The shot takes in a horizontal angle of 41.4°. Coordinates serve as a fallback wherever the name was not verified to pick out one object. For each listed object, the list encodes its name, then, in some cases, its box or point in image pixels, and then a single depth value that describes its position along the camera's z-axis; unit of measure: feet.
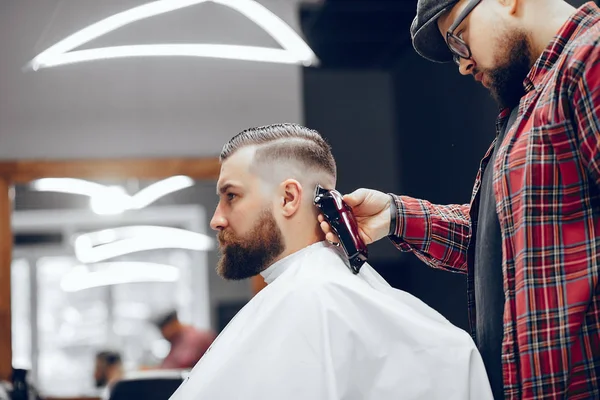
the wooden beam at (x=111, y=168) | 16.10
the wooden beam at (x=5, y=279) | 15.53
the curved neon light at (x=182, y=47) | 10.07
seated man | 5.24
